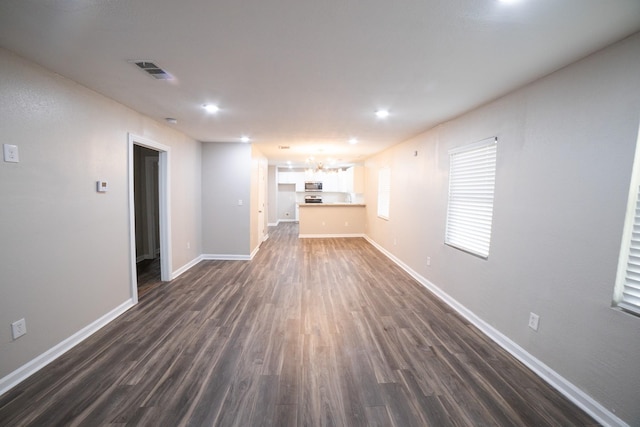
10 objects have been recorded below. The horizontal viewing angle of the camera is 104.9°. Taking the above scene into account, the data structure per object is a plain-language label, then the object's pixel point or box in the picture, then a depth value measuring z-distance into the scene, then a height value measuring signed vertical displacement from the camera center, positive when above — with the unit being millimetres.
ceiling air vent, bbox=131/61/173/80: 1939 +992
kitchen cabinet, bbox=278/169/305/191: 10625 +715
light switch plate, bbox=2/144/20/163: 1771 +239
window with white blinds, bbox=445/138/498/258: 2666 +50
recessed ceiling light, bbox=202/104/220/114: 2824 +997
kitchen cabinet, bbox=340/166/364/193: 8086 +586
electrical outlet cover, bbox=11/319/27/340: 1808 -1064
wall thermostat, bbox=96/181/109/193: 2561 +26
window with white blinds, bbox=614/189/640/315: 1477 -405
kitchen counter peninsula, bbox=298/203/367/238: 7693 -753
